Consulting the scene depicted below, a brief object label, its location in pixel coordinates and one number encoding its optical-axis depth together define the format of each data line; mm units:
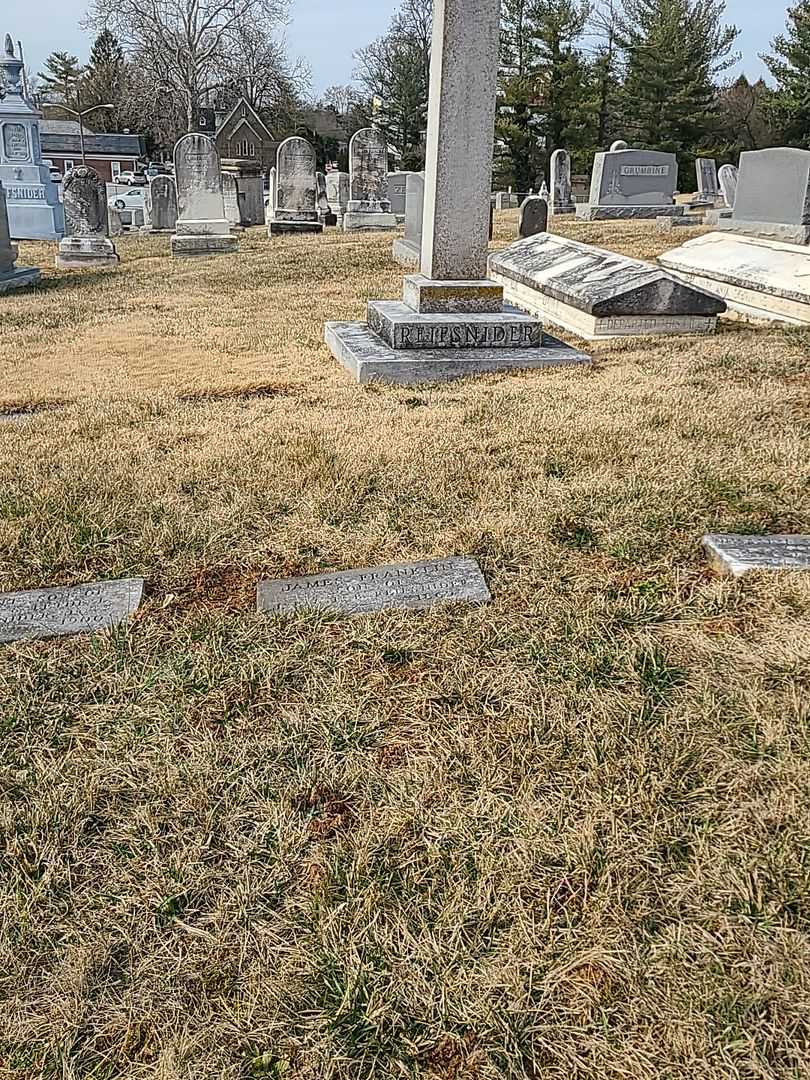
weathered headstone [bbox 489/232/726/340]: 6797
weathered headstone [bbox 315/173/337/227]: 21703
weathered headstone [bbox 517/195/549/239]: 13773
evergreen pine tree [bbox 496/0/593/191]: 31672
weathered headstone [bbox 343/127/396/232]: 18359
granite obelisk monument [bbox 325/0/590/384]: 5828
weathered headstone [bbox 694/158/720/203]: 23352
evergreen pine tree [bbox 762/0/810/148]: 29047
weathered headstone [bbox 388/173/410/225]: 24672
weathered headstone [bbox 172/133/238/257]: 15273
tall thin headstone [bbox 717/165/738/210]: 16731
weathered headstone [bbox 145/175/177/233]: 19375
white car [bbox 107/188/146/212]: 27812
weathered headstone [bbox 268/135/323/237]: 17500
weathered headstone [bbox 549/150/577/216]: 22781
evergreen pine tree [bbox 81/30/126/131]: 54625
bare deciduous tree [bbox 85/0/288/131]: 36500
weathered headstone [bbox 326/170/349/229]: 22594
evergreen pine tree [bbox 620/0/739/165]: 31891
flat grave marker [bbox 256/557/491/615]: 2828
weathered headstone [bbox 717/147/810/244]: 8703
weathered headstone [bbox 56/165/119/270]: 14211
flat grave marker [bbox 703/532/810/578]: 2906
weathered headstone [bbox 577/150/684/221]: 20062
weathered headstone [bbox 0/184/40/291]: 11016
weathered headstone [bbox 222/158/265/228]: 21078
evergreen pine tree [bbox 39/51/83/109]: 63156
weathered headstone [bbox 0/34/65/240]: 18156
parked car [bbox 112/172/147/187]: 40247
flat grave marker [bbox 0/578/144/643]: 2742
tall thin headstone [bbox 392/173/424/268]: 12655
